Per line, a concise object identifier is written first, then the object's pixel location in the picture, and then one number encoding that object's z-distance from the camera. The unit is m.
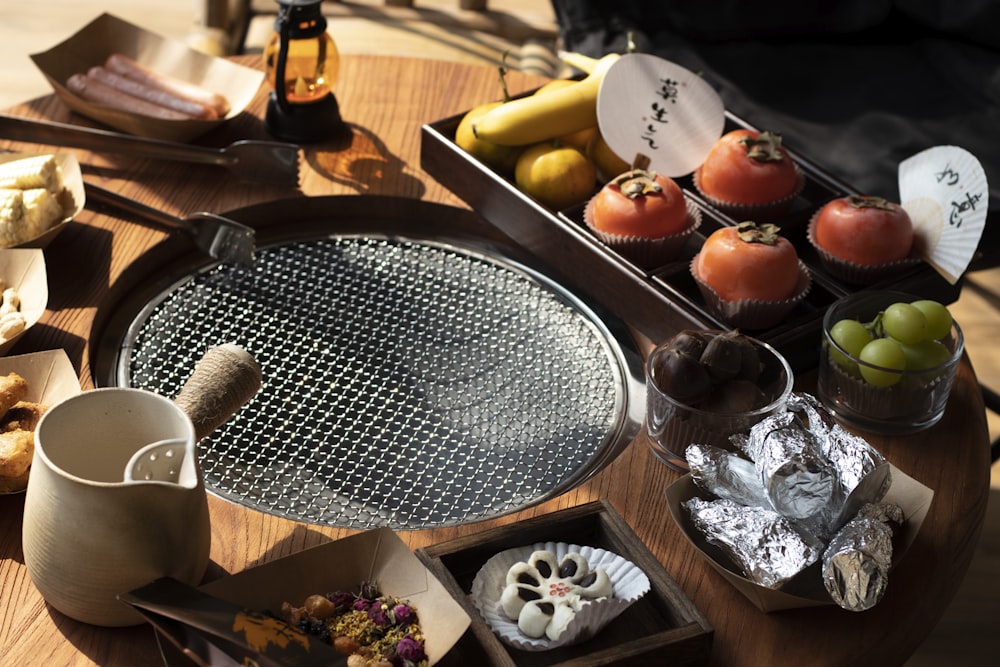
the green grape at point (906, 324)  1.22
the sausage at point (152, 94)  1.73
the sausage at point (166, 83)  1.76
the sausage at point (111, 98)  1.72
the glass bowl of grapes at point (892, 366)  1.21
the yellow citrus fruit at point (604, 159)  1.66
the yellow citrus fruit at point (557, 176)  1.56
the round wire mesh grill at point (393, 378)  1.22
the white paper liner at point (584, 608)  0.96
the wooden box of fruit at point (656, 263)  1.36
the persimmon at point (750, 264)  1.32
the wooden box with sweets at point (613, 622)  0.94
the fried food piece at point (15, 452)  1.05
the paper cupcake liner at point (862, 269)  1.42
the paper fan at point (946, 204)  1.40
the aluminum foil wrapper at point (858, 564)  0.96
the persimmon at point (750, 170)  1.52
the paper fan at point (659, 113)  1.57
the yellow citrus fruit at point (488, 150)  1.65
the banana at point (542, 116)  1.60
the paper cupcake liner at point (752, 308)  1.34
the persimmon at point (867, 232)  1.41
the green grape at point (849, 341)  1.23
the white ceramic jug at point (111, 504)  0.87
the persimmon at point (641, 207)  1.43
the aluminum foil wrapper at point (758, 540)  0.98
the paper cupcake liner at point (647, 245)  1.46
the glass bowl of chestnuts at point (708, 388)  1.13
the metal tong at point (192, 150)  1.59
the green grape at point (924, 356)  1.22
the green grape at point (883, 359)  1.21
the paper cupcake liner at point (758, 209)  1.54
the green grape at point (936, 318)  1.23
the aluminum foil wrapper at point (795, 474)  1.01
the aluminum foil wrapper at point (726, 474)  1.06
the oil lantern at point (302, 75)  1.66
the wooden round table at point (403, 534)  0.99
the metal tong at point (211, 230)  1.53
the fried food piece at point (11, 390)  1.12
